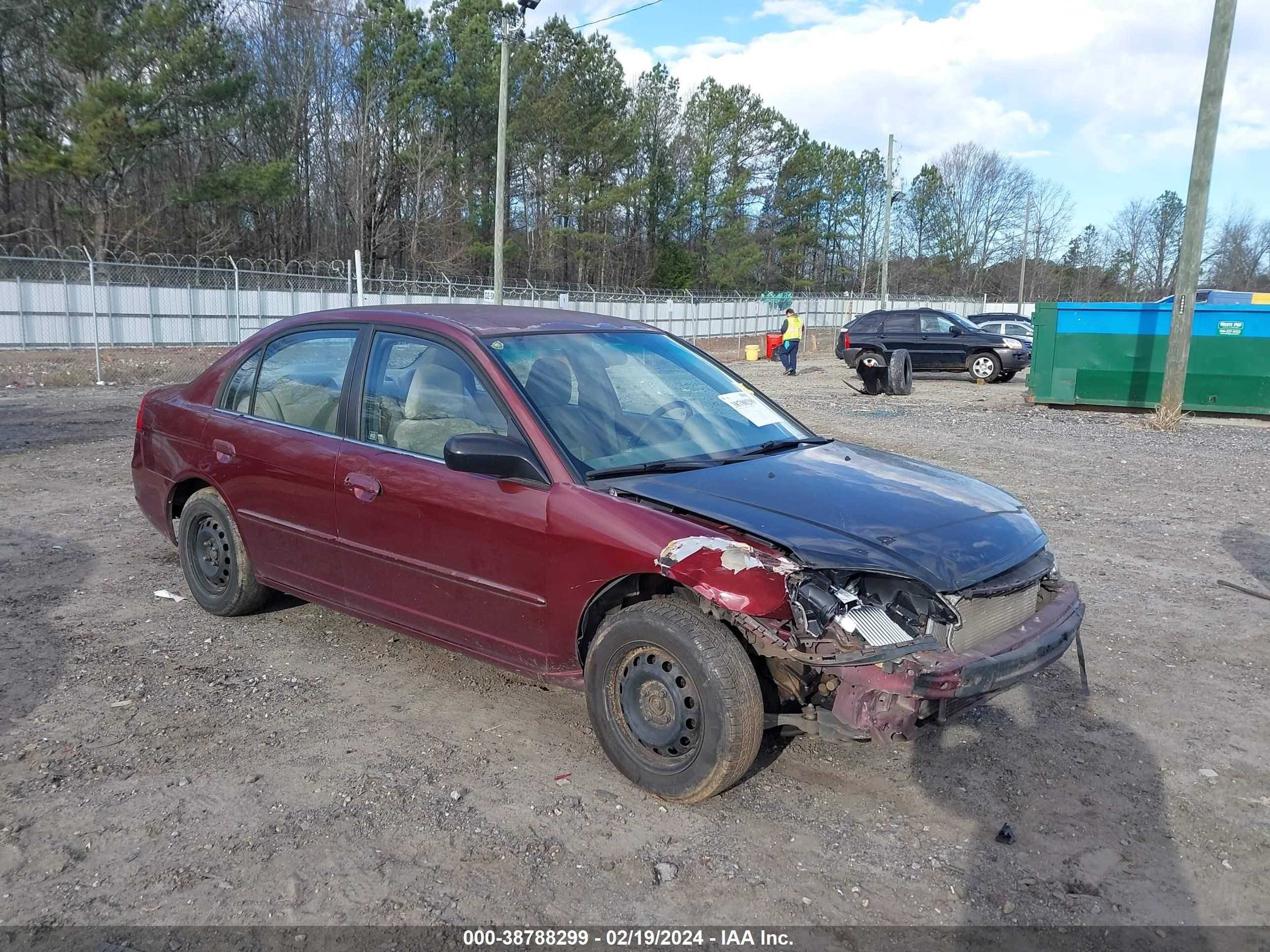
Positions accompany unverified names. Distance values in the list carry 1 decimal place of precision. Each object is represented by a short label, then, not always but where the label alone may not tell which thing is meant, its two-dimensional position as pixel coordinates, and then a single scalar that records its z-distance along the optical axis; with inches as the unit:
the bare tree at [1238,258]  2908.5
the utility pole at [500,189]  828.0
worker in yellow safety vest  917.8
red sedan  123.1
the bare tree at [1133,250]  3085.6
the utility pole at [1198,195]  549.3
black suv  890.1
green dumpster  582.2
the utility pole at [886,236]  1412.8
